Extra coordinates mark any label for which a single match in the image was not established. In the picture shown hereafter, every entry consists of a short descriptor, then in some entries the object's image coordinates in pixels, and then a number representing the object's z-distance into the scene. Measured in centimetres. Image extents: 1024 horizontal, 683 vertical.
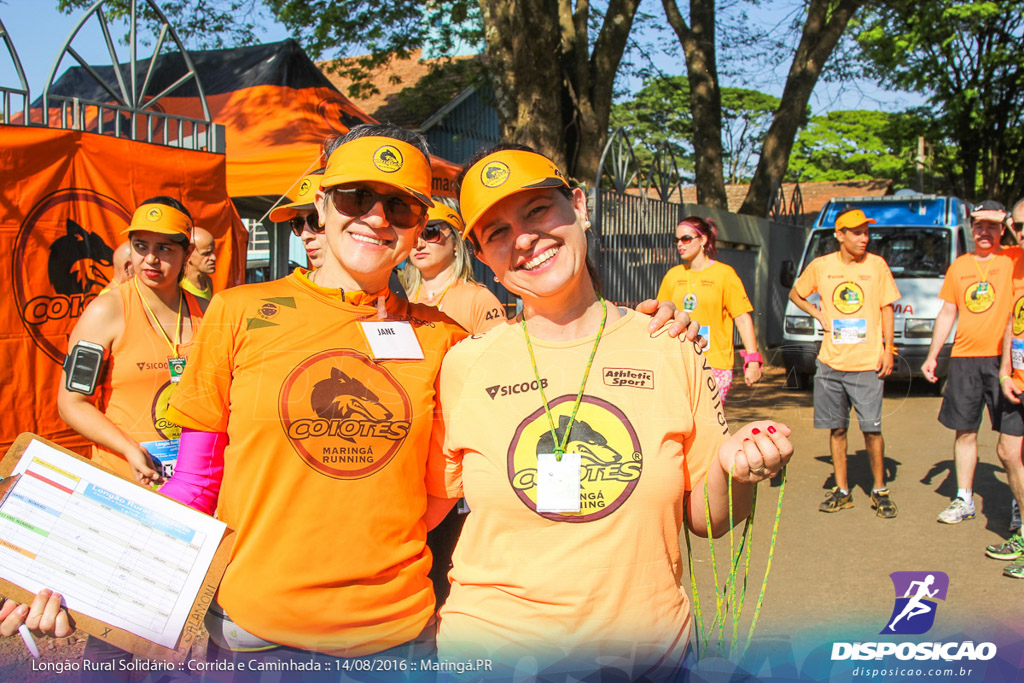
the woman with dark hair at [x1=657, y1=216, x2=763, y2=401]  671
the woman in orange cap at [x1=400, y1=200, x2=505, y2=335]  387
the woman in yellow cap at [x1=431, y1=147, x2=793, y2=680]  177
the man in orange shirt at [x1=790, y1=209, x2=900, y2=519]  639
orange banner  506
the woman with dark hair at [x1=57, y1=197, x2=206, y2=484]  312
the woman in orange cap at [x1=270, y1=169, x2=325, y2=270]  254
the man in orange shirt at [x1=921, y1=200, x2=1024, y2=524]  587
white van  1120
